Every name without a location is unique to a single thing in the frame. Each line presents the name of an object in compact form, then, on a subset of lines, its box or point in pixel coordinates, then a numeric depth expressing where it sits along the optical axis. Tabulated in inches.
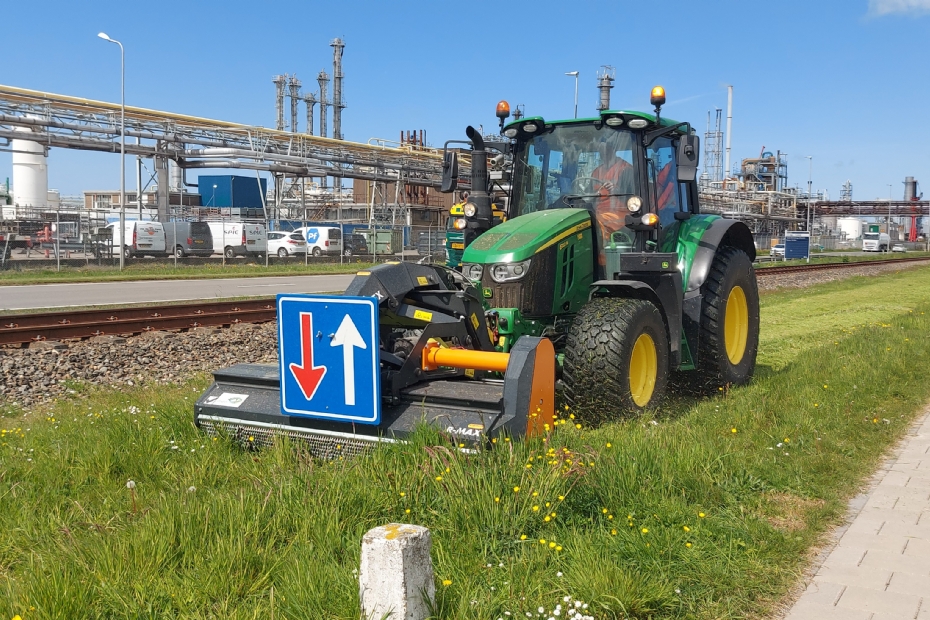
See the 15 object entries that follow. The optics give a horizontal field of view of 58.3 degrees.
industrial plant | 1390.0
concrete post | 119.5
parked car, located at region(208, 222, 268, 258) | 1547.7
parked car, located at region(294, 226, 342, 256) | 1667.1
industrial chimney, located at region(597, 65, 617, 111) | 1632.6
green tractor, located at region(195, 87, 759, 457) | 203.3
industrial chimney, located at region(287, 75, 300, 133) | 3166.8
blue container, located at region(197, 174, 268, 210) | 2490.2
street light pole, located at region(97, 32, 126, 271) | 1148.5
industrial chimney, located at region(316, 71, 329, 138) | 3193.9
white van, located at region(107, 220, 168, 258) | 1400.1
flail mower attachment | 197.3
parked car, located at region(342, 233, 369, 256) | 1743.4
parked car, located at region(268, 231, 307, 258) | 1627.7
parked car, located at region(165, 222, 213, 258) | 1478.8
